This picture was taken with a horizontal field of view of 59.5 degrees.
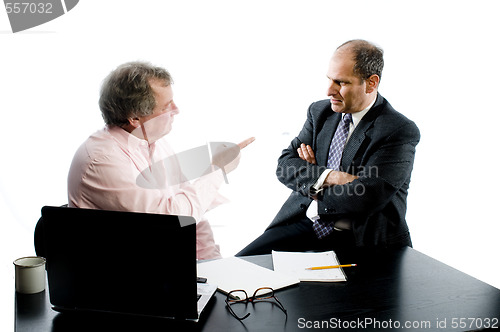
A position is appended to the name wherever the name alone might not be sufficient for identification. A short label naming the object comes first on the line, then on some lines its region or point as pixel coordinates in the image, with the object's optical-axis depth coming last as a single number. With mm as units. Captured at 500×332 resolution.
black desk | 1085
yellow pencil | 1427
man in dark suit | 1994
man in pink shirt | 1554
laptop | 1046
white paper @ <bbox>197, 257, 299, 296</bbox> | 1288
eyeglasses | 1199
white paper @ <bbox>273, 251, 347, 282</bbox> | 1368
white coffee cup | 1225
